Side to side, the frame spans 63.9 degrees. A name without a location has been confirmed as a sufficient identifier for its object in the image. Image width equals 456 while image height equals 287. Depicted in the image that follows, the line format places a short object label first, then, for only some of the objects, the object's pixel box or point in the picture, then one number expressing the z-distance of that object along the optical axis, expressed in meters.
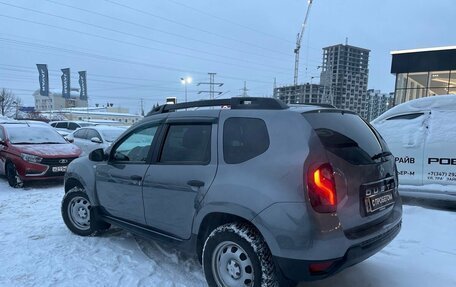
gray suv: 2.74
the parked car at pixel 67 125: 24.58
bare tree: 71.62
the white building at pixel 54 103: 105.91
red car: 8.41
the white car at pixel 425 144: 6.19
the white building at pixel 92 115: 75.74
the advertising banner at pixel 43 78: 43.41
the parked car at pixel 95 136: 12.26
